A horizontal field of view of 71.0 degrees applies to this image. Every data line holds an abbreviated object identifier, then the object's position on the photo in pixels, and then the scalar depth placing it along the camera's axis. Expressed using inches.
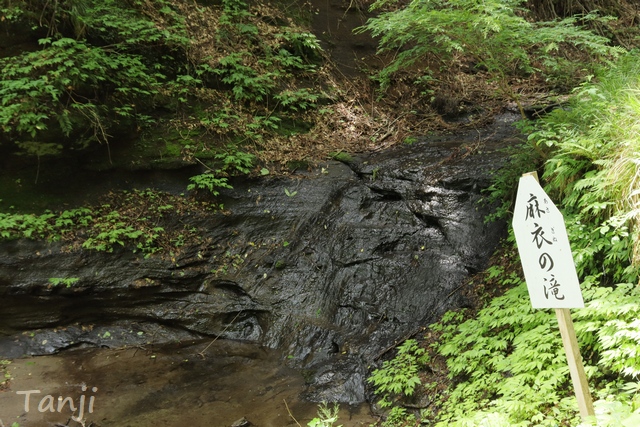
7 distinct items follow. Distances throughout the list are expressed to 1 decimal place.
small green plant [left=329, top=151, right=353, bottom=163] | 337.7
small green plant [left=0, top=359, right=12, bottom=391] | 215.1
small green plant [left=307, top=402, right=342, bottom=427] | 189.6
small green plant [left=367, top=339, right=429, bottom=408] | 189.6
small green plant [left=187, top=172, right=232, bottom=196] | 305.6
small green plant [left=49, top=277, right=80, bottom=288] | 251.9
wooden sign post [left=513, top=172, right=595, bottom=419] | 100.4
